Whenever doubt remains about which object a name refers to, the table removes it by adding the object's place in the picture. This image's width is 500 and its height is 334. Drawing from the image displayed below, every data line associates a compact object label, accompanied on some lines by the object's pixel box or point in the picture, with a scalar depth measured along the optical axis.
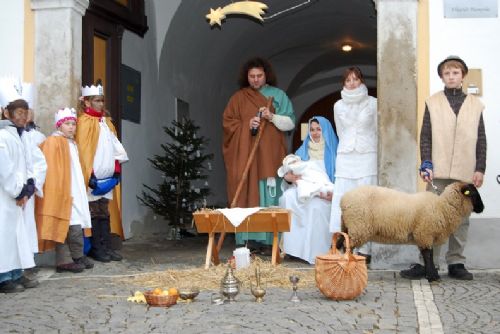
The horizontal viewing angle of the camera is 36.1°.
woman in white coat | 7.82
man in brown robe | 8.85
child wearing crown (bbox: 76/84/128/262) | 7.86
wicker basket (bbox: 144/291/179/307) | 5.46
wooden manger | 7.13
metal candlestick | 5.52
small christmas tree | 10.87
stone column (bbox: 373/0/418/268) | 7.35
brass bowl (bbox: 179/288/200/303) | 5.59
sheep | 6.35
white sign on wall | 7.40
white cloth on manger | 7.06
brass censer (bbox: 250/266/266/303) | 5.52
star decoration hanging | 7.99
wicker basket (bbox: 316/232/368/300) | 5.50
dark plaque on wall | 10.11
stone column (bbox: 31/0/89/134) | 7.91
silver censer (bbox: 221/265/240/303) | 5.50
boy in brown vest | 6.64
